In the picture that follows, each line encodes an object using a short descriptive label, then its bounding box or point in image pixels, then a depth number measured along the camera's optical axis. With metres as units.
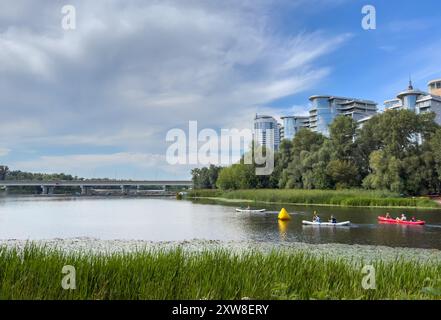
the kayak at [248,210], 53.72
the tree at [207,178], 131.12
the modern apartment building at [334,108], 163.25
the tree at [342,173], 78.88
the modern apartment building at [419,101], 129.75
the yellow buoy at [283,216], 42.06
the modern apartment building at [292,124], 190.27
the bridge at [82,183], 140.75
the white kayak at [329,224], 36.28
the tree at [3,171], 174.00
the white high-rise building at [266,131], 116.72
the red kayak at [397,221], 36.57
